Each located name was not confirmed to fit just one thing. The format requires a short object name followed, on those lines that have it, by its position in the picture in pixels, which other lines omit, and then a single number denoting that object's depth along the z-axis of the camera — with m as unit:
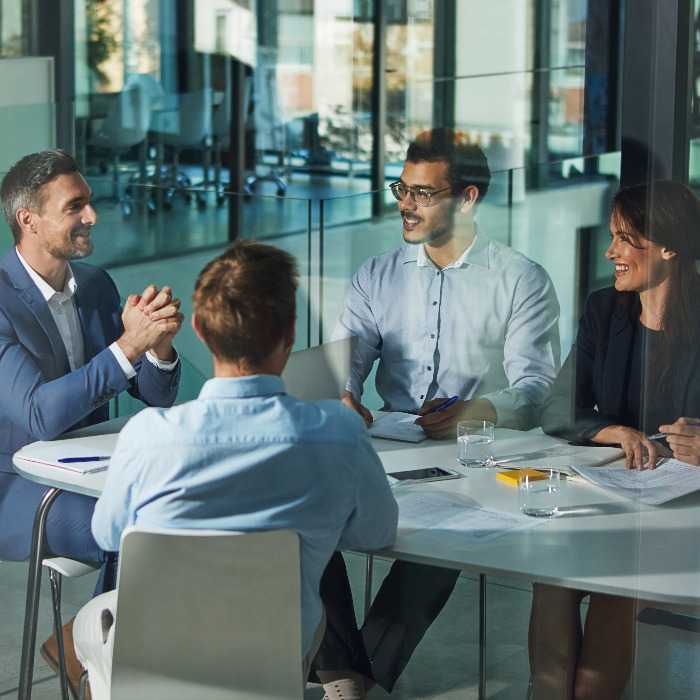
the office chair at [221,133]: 13.07
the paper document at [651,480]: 3.48
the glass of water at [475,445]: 3.91
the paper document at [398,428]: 4.28
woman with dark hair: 3.15
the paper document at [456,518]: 3.17
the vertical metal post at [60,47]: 10.71
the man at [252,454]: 2.73
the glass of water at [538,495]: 3.33
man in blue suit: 4.17
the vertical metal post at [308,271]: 7.39
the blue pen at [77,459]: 3.84
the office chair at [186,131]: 12.90
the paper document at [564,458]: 3.91
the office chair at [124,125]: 12.30
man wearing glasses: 5.32
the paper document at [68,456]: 3.76
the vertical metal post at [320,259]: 7.45
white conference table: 2.85
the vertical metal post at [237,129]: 13.07
